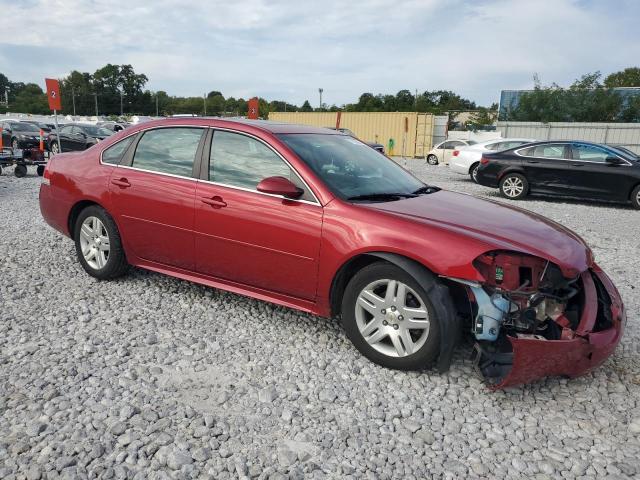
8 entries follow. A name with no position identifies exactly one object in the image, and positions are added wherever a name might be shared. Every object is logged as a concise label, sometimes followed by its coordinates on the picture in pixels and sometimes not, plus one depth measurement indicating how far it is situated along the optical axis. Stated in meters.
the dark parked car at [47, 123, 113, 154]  19.67
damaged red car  3.03
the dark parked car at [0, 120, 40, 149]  20.19
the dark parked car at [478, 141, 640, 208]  10.91
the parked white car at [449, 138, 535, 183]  15.58
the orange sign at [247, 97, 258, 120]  17.15
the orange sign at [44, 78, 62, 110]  14.40
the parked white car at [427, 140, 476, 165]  22.68
